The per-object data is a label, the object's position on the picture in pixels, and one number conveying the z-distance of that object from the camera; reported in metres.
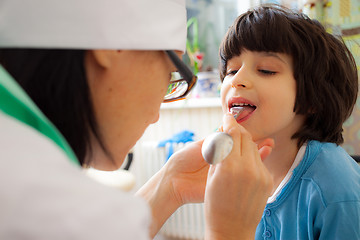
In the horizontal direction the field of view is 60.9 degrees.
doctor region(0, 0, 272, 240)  0.27
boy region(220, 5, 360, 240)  0.77
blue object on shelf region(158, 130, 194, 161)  1.87
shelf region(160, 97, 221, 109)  1.85
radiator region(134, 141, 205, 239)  1.91
